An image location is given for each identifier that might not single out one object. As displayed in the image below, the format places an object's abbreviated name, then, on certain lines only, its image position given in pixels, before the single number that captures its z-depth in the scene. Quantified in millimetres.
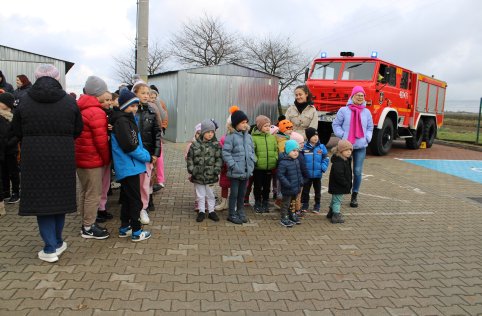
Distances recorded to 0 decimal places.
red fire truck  11344
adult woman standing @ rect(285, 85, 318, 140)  5859
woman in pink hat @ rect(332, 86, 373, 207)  6016
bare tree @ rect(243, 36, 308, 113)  30422
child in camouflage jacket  5012
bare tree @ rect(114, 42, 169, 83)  32125
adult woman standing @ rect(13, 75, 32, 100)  6832
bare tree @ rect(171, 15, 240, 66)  30109
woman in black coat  3508
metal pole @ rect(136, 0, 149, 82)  8453
